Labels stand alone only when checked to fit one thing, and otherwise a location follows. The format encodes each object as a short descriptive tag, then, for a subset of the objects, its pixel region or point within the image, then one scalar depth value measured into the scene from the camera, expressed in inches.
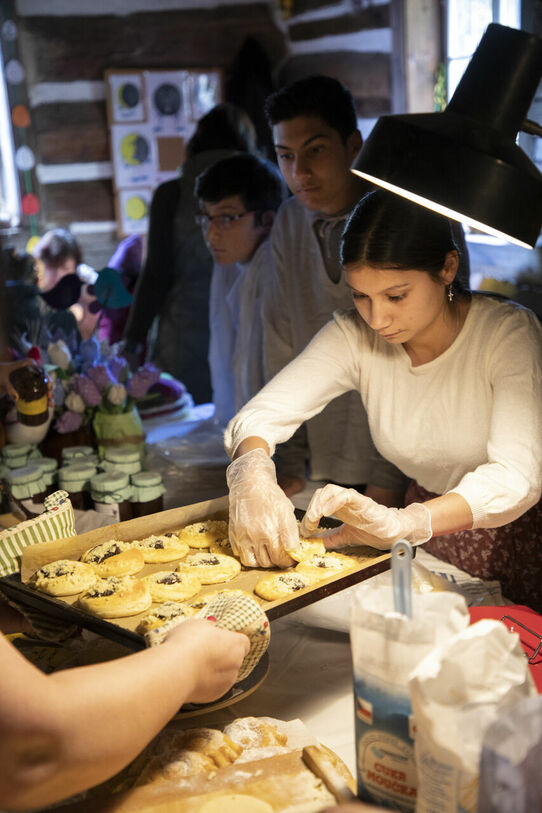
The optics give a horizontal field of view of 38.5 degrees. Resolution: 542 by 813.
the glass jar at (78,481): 101.0
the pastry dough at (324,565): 68.7
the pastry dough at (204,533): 77.4
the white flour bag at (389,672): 38.5
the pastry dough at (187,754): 49.8
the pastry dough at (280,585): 65.1
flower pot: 112.3
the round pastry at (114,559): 70.6
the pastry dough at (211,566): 70.5
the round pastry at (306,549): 71.7
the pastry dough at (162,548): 74.4
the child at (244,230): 129.1
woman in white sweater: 70.9
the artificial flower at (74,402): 112.3
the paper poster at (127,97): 241.3
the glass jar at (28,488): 99.7
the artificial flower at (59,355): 118.1
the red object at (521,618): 62.2
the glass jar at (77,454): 107.3
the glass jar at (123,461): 104.0
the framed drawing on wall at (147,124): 243.3
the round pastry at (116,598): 62.2
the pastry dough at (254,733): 54.4
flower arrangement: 112.3
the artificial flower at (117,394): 111.0
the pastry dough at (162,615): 58.4
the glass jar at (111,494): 98.3
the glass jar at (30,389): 105.8
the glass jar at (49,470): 103.0
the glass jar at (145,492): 100.1
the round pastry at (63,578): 65.5
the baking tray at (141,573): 60.2
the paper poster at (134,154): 247.1
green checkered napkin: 50.6
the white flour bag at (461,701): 35.4
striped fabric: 70.7
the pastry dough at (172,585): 66.9
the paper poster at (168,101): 244.1
